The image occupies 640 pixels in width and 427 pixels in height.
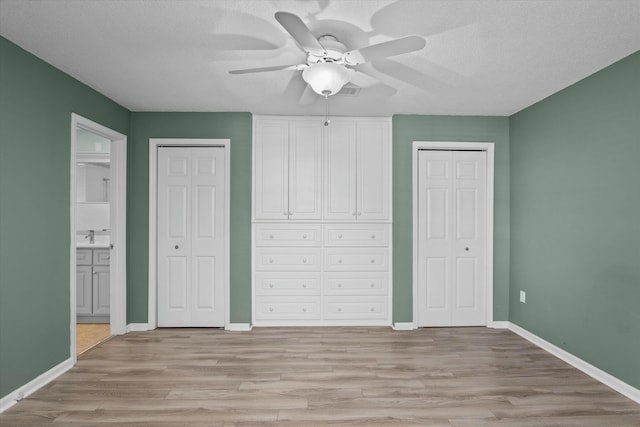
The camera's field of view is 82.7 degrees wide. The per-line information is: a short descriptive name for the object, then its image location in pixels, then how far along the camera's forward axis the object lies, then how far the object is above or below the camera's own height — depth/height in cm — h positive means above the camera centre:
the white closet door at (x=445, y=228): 427 -13
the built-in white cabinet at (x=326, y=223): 423 -9
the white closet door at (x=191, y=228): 417 -15
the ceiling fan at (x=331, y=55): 192 +93
